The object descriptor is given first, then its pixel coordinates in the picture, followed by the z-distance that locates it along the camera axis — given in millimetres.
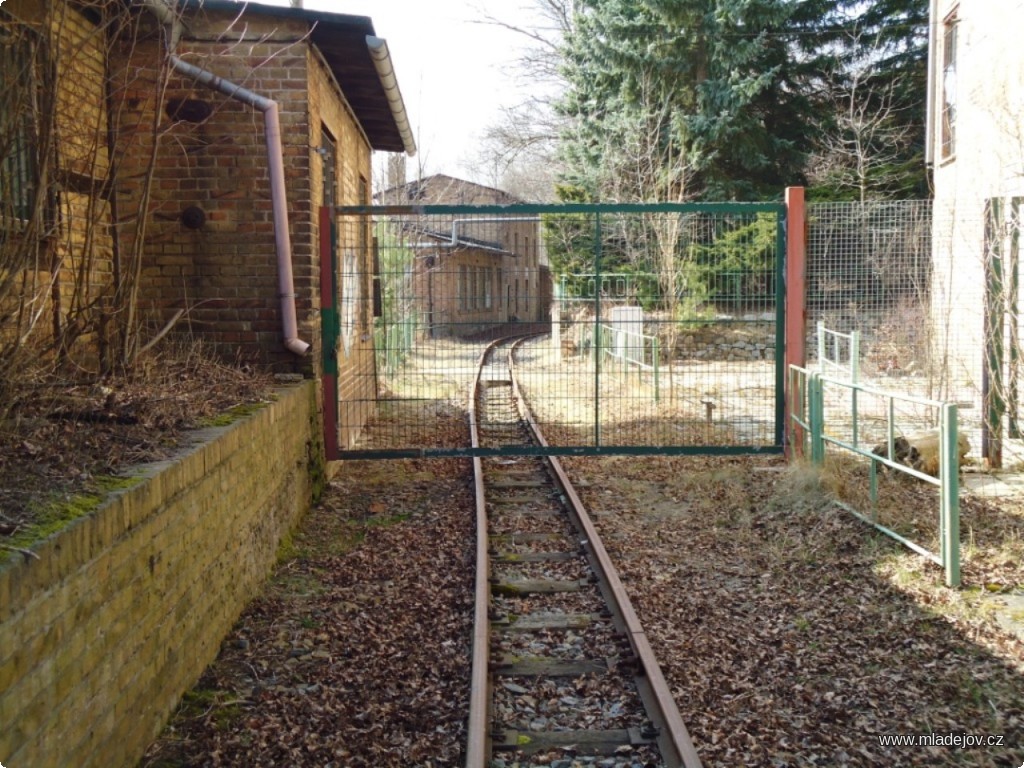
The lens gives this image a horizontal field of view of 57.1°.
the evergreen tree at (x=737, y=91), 22578
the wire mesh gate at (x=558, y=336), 8992
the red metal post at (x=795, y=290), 8992
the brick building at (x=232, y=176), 7957
